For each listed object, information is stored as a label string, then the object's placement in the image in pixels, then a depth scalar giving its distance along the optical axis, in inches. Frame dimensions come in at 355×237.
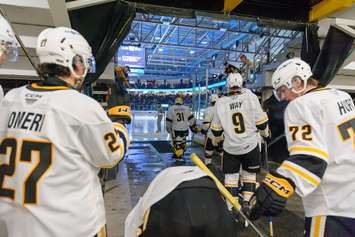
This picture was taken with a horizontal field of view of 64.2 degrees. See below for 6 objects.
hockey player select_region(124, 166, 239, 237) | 40.3
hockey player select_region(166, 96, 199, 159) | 264.3
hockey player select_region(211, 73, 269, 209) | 129.3
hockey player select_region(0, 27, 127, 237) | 43.3
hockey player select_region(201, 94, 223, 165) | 167.6
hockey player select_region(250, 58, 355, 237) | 50.4
